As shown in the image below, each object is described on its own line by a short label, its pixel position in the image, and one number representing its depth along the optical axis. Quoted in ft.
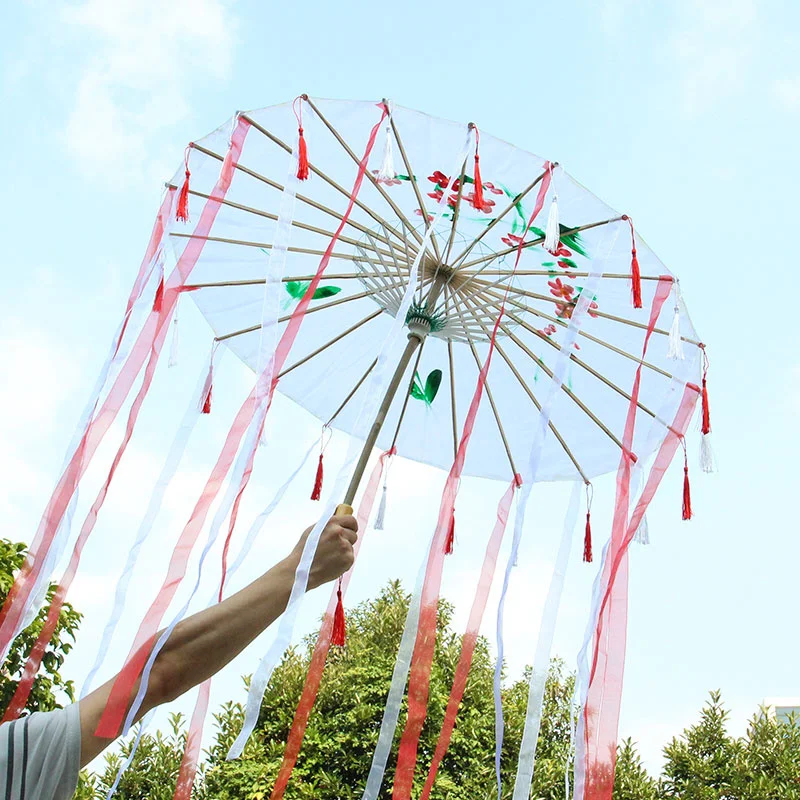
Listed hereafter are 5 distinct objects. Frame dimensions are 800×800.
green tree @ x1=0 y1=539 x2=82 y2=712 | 19.08
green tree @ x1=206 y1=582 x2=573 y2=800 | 27.25
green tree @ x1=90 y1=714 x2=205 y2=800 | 27.73
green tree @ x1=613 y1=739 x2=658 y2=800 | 28.30
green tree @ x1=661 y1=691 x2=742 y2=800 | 28.76
